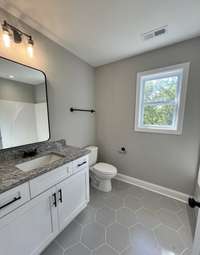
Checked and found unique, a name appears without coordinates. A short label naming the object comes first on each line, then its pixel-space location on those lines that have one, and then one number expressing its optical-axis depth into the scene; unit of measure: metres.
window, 1.72
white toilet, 1.94
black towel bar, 1.99
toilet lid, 1.94
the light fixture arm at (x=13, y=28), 1.11
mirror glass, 1.26
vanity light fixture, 1.12
